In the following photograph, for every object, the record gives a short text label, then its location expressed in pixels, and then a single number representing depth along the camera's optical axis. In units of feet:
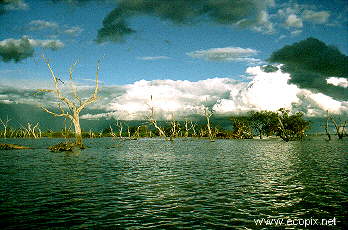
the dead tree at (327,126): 390.58
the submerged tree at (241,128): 546.67
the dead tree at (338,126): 385.25
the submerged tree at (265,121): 528.63
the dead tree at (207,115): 395.22
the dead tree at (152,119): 323.14
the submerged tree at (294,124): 473.26
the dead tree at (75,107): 181.47
